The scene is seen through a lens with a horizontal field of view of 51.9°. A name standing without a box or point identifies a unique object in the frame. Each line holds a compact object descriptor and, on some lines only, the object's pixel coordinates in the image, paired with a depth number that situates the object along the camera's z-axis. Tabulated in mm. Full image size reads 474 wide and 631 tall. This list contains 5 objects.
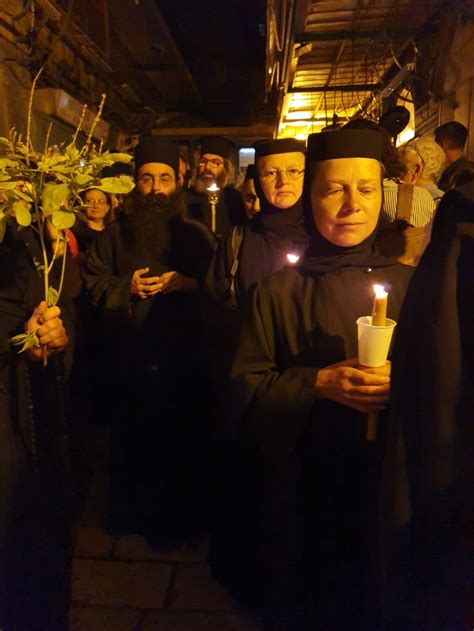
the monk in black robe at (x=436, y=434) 1312
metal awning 5520
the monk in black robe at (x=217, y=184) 4922
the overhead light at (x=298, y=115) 11367
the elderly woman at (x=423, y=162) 3757
